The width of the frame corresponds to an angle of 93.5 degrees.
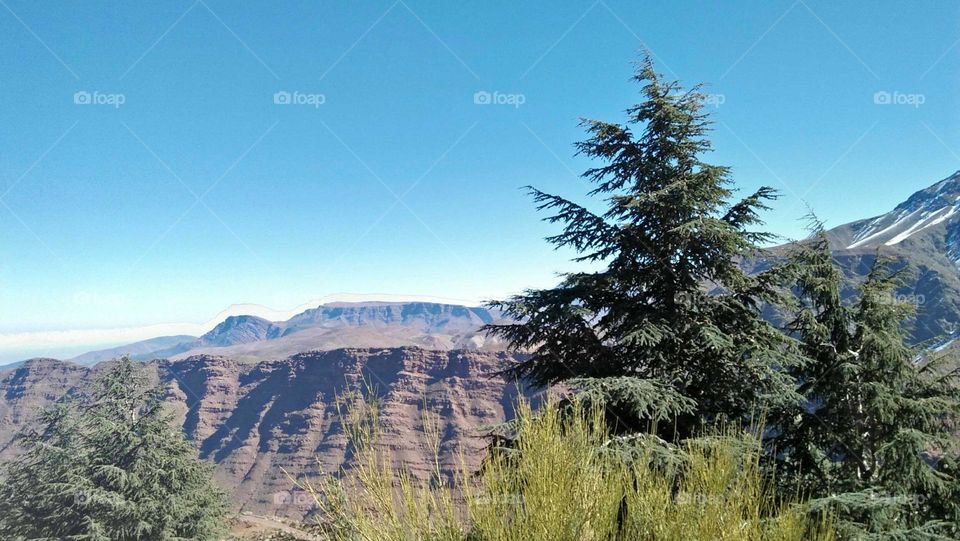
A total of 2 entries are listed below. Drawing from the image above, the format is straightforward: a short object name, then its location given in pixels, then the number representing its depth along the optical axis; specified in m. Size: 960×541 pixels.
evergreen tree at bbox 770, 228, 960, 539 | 7.73
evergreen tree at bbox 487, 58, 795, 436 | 8.09
